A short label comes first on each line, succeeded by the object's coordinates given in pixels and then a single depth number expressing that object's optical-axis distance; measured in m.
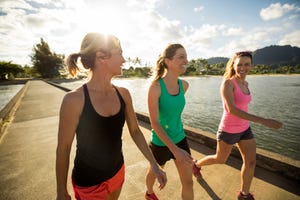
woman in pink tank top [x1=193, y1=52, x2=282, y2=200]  2.65
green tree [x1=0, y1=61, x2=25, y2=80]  64.74
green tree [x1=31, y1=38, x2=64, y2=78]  67.50
